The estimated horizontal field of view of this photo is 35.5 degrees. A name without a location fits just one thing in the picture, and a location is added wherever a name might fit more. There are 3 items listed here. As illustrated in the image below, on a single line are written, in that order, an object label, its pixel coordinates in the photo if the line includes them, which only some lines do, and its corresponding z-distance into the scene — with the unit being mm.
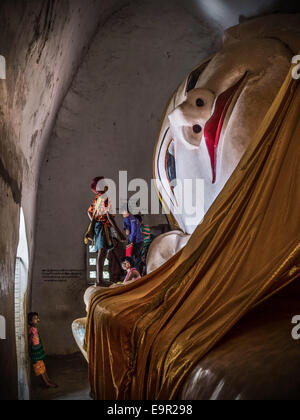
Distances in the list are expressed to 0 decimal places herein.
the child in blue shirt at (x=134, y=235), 4980
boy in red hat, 4703
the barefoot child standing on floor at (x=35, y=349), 5293
